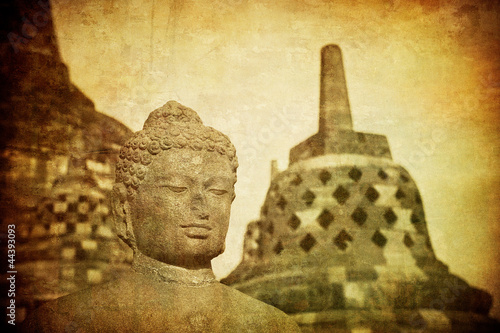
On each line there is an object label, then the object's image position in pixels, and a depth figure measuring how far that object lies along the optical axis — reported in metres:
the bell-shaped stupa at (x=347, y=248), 3.94
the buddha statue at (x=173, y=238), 2.53
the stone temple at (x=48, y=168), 3.53
